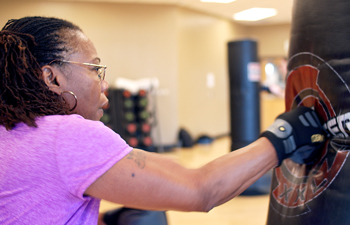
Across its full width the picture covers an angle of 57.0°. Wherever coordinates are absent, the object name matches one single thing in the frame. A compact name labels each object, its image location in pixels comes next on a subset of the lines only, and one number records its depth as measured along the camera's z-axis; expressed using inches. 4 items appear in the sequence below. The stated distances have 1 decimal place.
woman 27.4
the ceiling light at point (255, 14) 293.8
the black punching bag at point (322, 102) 37.3
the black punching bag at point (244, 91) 155.9
